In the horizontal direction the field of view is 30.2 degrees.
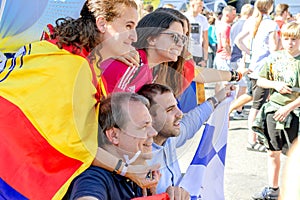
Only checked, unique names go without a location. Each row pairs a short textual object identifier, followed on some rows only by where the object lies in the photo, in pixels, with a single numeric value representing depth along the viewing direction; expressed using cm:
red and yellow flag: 178
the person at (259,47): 553
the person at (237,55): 732
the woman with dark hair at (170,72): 224
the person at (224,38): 741
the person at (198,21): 708
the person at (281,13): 779
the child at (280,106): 405
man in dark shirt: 188
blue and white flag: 241
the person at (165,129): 217
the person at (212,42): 953
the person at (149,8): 736
